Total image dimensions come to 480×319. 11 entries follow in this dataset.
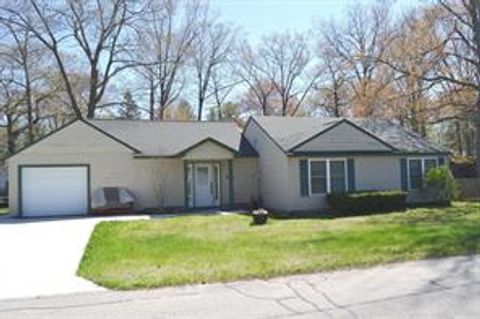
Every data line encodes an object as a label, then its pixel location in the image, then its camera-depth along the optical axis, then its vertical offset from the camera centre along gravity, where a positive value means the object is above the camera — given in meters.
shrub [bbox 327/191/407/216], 23.48 -1.13
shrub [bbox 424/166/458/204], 26.30 -0.52
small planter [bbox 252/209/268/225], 19.27 -1.35
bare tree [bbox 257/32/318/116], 53.72 +9.32
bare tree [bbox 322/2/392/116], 34.73 +7.70
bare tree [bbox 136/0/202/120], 45.47 +9.58
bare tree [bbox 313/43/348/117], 49.19 +7.41
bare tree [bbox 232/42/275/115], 54.47 +8.45
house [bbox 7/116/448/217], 24.72 +0.56
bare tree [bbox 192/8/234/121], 50.29 +9.73
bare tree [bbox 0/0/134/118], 39.91 +10.44
